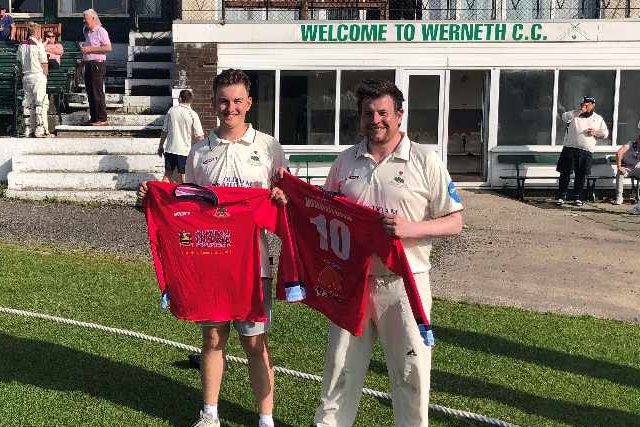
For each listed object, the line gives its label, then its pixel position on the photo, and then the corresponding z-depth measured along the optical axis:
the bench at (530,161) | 15.79
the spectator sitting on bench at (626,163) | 14.96
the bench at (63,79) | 16.55
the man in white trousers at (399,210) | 4.21
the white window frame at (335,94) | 15.89
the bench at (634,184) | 15.11
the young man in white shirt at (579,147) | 14.88
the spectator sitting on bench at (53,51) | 17.08
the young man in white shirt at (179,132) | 12.88
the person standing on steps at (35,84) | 14.88
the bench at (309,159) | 15.90
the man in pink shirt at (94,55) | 14.59
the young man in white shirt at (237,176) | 4.61
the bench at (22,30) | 19.48
